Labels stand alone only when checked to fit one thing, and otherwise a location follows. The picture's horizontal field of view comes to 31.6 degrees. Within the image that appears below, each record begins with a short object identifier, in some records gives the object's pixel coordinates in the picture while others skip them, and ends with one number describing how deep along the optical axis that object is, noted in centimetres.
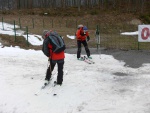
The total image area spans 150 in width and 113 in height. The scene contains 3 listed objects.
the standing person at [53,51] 791
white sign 1463
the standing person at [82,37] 1252
